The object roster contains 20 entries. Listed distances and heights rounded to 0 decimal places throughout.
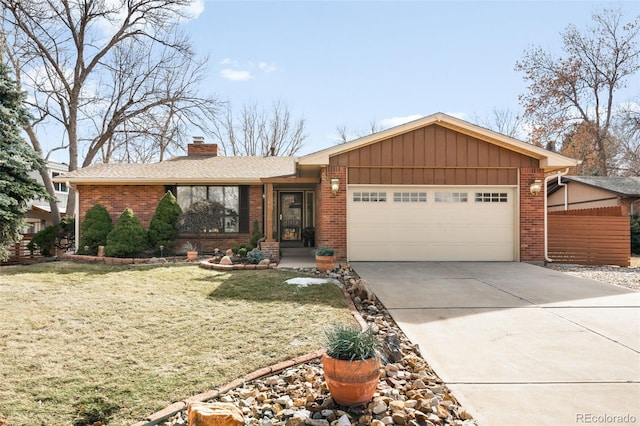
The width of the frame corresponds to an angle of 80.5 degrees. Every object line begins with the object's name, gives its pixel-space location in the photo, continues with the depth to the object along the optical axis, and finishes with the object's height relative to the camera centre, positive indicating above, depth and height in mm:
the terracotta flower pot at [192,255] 11117 -1170
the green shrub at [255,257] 9703 -1081
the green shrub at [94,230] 11961 -450
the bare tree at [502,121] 29922 +7458
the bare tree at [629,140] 21467 +4645
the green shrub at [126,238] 11281 -681
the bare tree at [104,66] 17812 +7748
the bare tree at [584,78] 22906 +8562
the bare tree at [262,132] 27406 +6061
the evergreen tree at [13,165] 7836 +1098
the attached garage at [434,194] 10289 +559
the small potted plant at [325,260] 8906 -1073
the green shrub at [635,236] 15945 -978
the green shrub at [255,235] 11690 -629
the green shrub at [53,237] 13805 -800
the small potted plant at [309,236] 14016 -796
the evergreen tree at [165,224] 11805 -269
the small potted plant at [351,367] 2826 -1155
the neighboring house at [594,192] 15632 +923
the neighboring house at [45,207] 18756 +379
